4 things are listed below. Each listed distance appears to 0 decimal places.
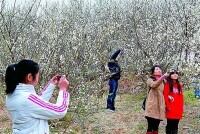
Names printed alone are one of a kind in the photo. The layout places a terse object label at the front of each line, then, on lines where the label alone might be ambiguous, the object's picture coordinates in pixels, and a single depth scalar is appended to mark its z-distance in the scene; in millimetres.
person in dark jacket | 9789
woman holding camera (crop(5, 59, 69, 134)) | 2904
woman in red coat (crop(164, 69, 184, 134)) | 6711
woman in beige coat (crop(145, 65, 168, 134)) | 6621
